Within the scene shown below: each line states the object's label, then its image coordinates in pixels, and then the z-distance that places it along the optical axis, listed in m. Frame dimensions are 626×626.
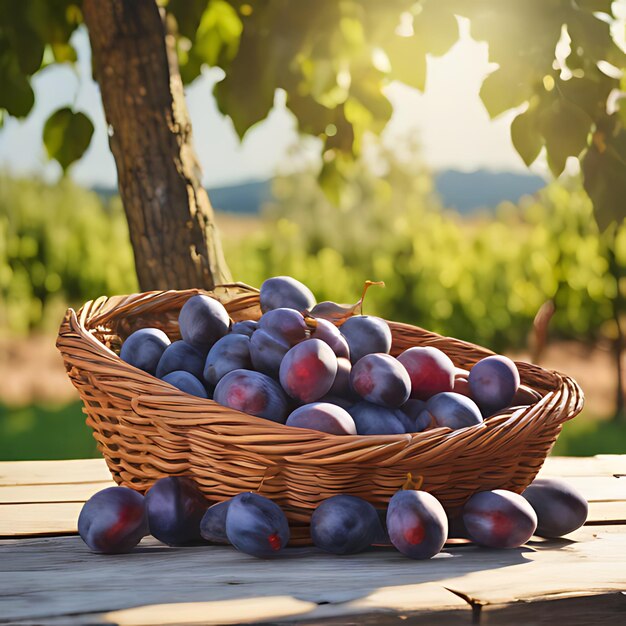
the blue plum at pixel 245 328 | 1.13
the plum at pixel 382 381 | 0.99
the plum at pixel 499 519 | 0.94
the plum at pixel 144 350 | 1.11
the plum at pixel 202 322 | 1.12
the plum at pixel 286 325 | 1.06
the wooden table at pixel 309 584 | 0.74
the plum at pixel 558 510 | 1.02
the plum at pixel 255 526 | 0.89
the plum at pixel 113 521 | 0.93
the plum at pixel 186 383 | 1.01
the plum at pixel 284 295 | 1.20
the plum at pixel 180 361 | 1.08
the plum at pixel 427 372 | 1.06
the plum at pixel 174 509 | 0.95
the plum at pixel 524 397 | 1.11
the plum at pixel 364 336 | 1.10
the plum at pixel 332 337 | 1.06
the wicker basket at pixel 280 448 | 0.90
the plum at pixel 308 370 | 0.98
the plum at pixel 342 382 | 1.04
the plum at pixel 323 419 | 0.93
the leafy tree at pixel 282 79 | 1.35
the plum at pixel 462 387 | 1.10
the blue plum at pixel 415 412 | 1.00
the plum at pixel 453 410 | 0.98
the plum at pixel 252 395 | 0.96
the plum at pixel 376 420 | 0.97
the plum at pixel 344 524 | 0.90
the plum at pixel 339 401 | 1.02
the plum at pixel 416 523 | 0.88
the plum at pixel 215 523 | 0.94
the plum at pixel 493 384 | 1.07
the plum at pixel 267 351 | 1.04
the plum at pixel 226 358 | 1.05
